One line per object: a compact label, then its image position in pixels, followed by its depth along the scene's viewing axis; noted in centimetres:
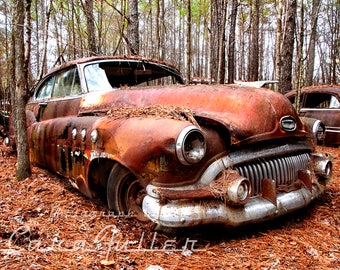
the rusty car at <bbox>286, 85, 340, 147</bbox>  795
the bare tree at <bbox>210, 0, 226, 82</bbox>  1040
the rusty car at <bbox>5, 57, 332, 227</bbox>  250
